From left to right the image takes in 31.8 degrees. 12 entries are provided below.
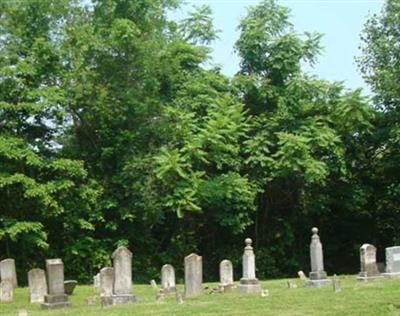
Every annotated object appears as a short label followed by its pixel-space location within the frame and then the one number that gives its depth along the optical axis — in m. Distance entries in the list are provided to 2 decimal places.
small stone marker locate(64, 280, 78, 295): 18.58
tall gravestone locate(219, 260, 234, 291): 18.38
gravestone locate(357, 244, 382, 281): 17.58
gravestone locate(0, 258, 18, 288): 18.47
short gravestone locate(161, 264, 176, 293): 17.47
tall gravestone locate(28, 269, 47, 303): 16.95
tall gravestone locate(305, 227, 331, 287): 17.34
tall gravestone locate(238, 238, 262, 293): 16.80
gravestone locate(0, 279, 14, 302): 17.62
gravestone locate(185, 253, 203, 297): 16.47
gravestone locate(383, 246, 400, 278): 17.78
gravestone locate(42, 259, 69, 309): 14.85
